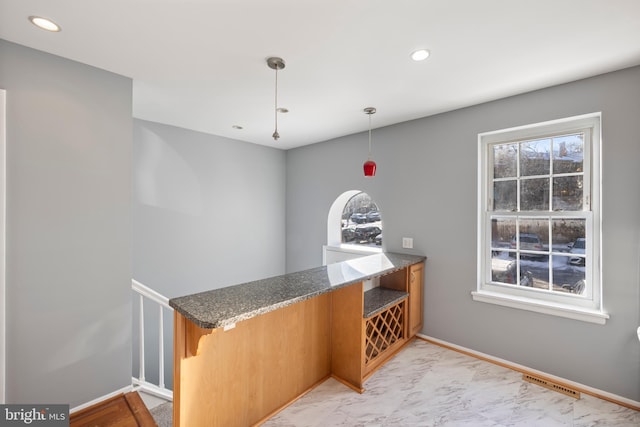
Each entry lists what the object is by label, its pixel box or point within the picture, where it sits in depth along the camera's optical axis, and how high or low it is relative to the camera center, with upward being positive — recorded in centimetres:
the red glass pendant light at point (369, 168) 250 +43
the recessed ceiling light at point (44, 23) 145 +105
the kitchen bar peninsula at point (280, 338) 134 -83
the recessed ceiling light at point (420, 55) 169 +102
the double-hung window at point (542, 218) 207 -3
